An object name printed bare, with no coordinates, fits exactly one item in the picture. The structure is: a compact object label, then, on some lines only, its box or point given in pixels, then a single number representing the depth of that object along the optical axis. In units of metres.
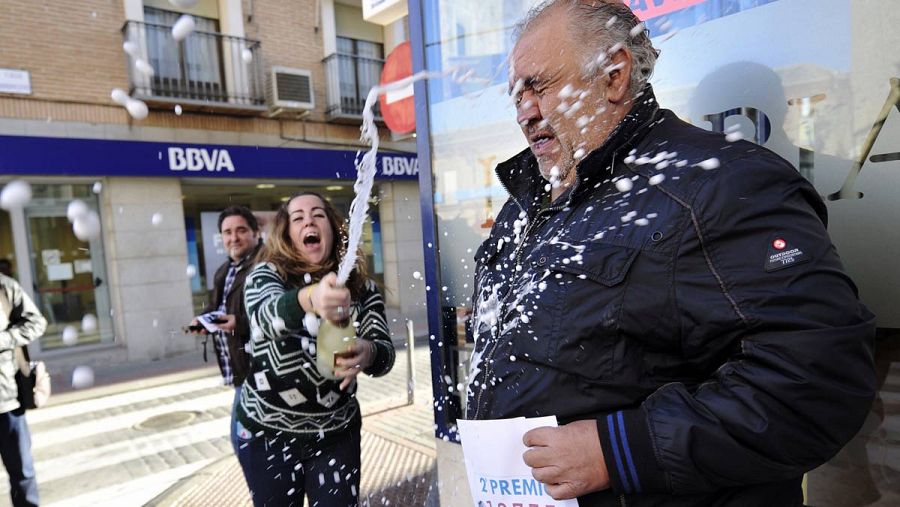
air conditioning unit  11.48
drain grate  6.29
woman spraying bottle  2.45
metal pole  6.69
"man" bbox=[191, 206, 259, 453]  3.54
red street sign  4.82
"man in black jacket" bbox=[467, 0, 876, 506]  1.10
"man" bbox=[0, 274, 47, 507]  3.68
